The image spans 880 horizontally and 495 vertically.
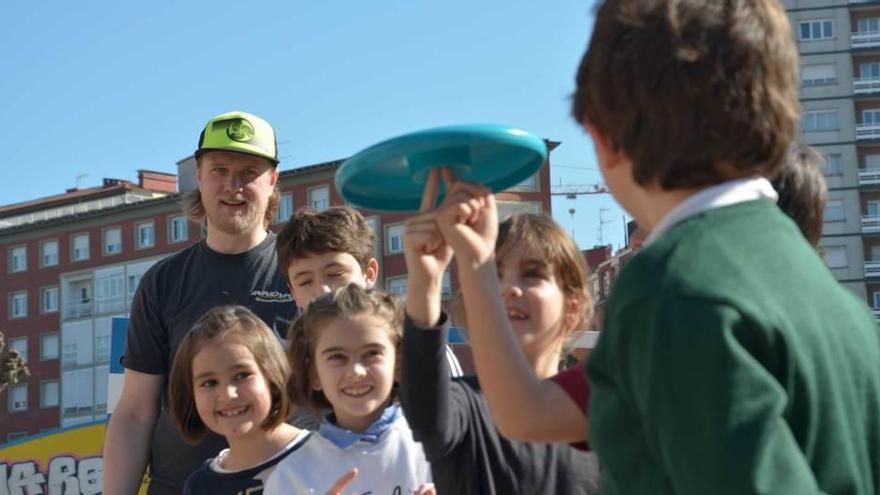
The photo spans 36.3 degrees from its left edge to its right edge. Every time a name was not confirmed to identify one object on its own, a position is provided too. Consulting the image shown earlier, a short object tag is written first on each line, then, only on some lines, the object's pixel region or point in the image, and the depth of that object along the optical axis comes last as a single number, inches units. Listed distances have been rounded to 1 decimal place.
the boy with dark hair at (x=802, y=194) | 122.2
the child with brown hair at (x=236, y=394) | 176.6
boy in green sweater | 70.3
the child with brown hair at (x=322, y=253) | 192.2
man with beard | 207.9
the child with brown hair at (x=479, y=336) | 97.2
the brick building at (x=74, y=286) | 3304.6
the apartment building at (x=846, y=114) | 3070.9
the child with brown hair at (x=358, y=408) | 150.6
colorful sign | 632.4
